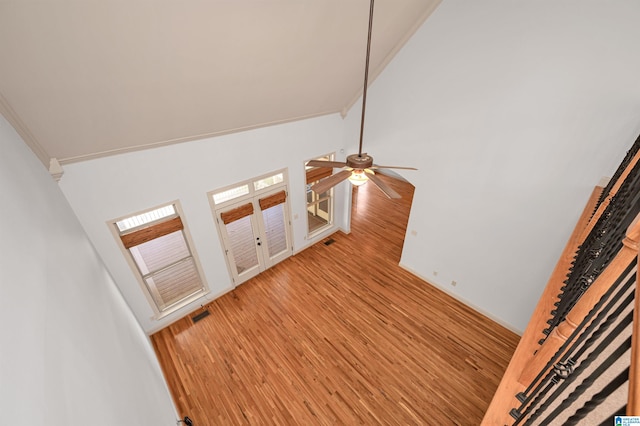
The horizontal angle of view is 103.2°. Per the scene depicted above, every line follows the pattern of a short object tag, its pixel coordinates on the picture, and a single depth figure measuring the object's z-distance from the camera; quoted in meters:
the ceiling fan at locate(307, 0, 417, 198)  2.42
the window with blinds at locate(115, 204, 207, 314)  4.02
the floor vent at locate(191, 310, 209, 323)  5.01
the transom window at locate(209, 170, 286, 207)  4.81
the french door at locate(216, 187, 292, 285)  5.17
